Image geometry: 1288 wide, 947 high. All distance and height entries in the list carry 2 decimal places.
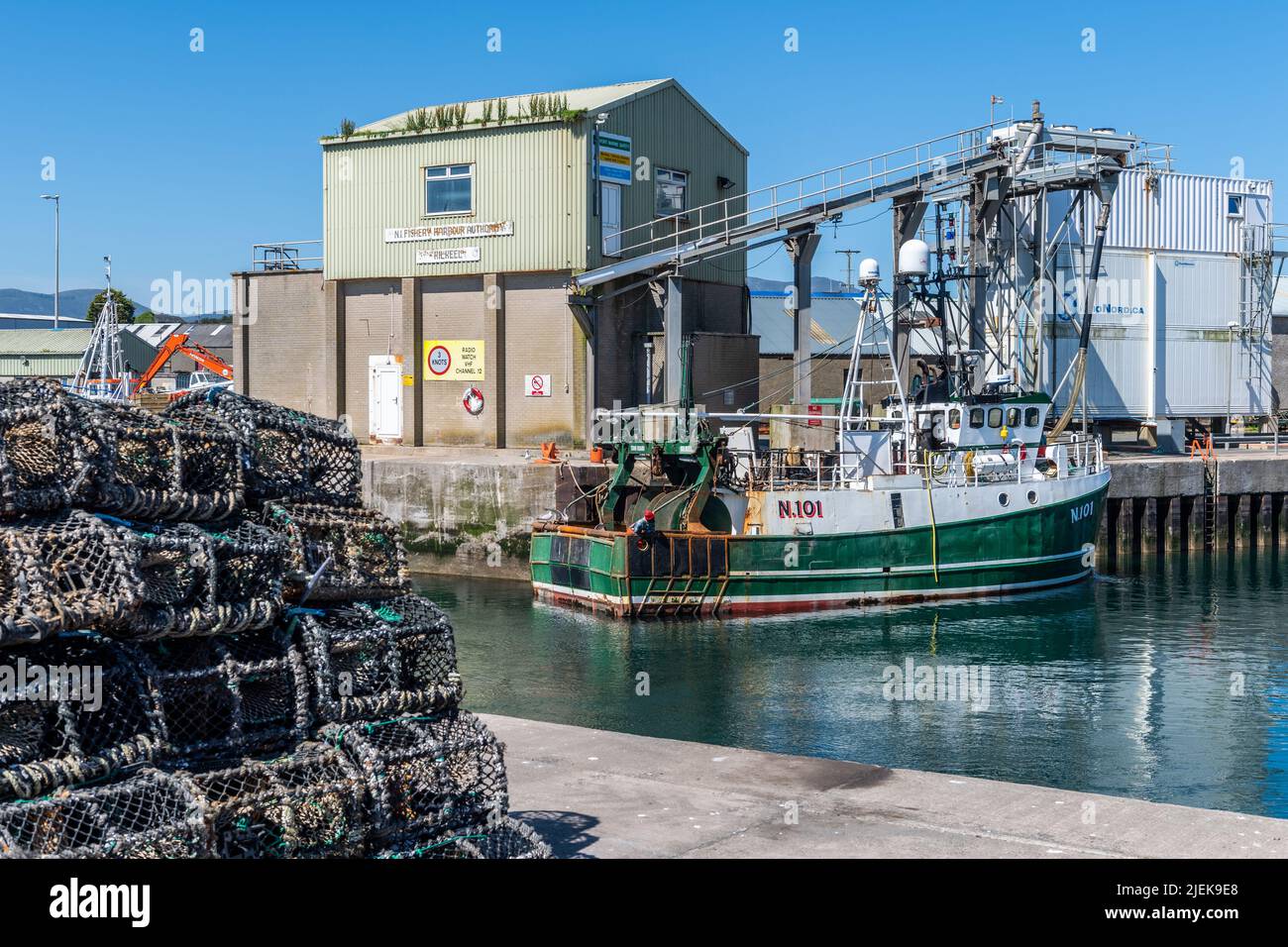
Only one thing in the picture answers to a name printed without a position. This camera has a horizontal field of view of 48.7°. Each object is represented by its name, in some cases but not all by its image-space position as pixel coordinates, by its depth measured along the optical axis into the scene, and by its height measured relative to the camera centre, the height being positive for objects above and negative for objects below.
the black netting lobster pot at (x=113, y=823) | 5.50 -1.50
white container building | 37.81 +3.99
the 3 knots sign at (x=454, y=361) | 32.84 +2.02
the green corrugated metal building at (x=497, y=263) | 31.64 +4.30
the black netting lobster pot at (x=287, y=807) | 6.11 -1.57
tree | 79.00 +7.79
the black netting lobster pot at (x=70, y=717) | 5.77 -1.13
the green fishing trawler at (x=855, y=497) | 24.08 -0.90
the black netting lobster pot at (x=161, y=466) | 6.65 -0.09
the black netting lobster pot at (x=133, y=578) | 5.80 -0.57
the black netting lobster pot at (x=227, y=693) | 6.36 -1.14
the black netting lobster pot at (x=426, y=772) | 6.61 -1.57
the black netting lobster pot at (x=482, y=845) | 6.71 -1.91
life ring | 32.75 +1.06
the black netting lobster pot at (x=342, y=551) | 7.28 -0.55
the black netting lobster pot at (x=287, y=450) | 7.66 -0.01
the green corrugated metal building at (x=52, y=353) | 61.97 +4.25
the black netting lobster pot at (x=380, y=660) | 6.84 -1.09
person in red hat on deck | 23.44 -1.32
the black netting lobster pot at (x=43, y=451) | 6.36 -0.01
